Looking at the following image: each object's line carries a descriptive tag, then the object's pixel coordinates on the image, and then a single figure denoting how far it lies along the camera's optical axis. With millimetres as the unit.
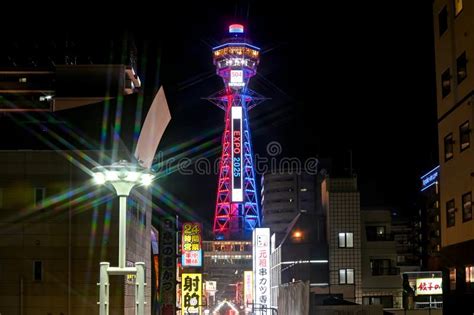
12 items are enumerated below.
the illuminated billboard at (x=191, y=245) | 45594
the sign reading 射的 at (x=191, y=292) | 43750
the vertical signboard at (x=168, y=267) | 38094
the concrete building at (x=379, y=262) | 51031
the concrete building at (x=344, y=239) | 50062
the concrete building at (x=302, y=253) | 50062
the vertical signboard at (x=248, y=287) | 81375
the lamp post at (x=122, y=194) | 14888
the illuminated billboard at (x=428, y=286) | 53062
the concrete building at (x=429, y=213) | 76794
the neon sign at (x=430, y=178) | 72812
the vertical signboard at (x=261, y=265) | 56406
